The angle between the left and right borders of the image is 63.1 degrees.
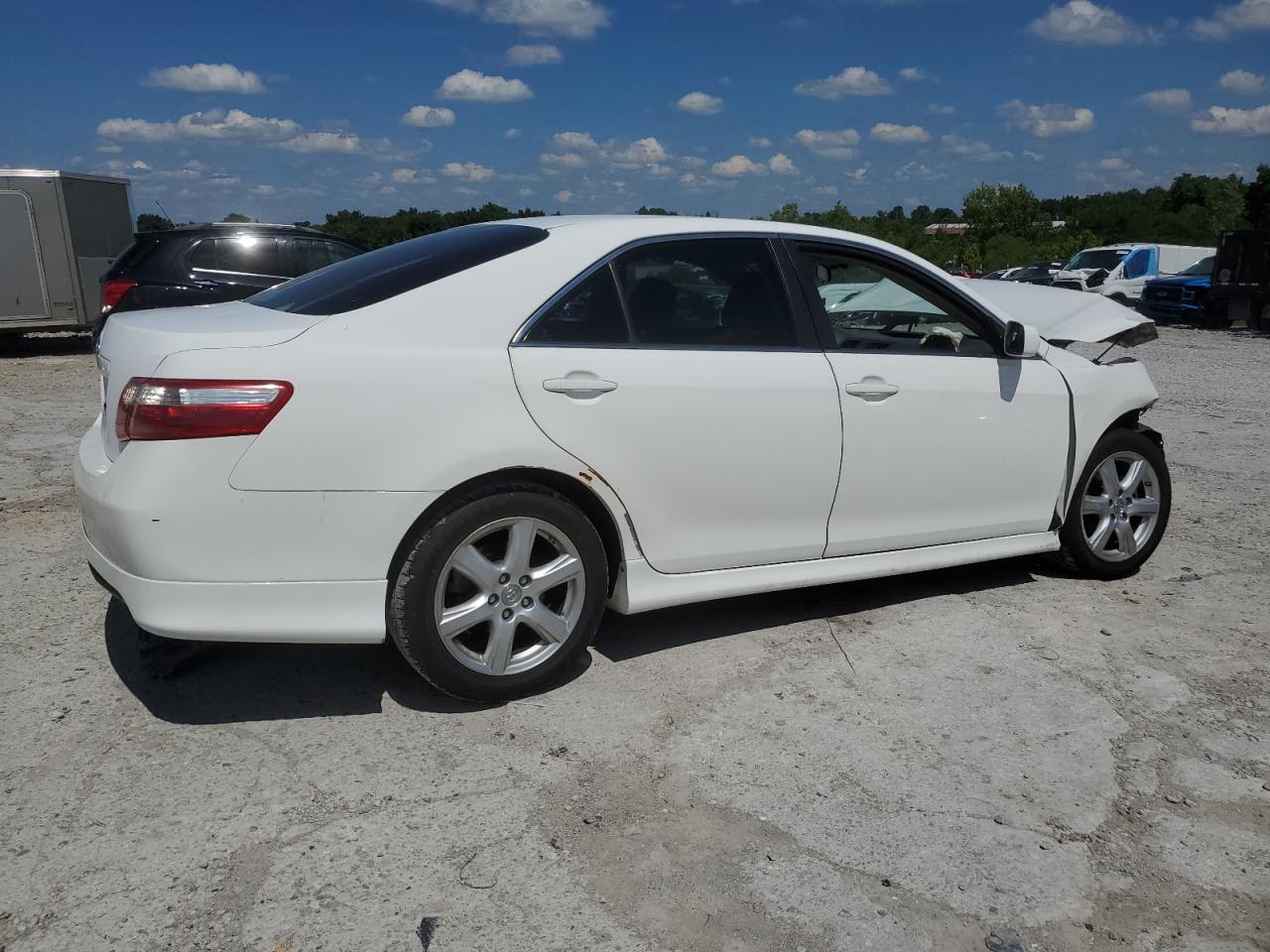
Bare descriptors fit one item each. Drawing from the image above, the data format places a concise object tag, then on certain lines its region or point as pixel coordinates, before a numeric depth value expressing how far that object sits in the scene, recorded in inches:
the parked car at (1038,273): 1068.7
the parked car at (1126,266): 1048.8
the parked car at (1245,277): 852.0
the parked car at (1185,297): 927.7
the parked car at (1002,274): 1128.8
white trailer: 595.5
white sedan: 122.6
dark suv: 398.0
